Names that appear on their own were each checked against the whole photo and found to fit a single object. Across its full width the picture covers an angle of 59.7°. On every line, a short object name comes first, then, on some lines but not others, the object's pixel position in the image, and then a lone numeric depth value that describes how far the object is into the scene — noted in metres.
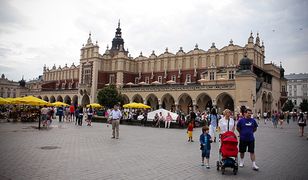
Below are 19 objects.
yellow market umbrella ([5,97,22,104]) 21.38
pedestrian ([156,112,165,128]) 23.41
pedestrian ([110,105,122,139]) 14.02
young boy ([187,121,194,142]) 13.18
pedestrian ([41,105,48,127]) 18.92
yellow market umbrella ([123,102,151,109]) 29.45
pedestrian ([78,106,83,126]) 21.71
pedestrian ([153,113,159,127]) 23.88
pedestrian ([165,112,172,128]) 22.52
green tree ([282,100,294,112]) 72.00
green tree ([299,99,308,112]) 71.75
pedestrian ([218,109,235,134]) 8.31
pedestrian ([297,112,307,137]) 17.17
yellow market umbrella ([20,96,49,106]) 20.58
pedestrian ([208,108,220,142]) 13.15
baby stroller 6.95
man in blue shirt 7.72
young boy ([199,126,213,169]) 7.60
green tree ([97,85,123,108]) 42.94
